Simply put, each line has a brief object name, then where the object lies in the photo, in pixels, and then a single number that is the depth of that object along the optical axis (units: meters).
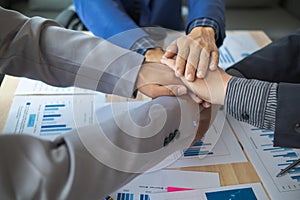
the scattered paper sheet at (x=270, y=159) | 0.69
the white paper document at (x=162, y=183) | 0.66
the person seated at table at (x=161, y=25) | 0.87
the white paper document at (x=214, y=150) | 0.75
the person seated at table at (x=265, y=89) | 0.67
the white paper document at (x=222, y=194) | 0.66
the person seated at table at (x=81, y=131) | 0.47
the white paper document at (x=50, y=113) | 0.81
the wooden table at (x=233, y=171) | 0.71
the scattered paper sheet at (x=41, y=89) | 0.94
